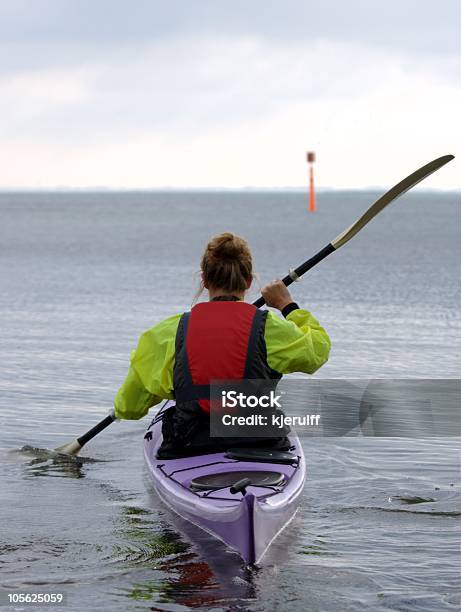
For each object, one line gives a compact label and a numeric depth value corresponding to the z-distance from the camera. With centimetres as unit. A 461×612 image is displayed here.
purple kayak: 669
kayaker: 722
